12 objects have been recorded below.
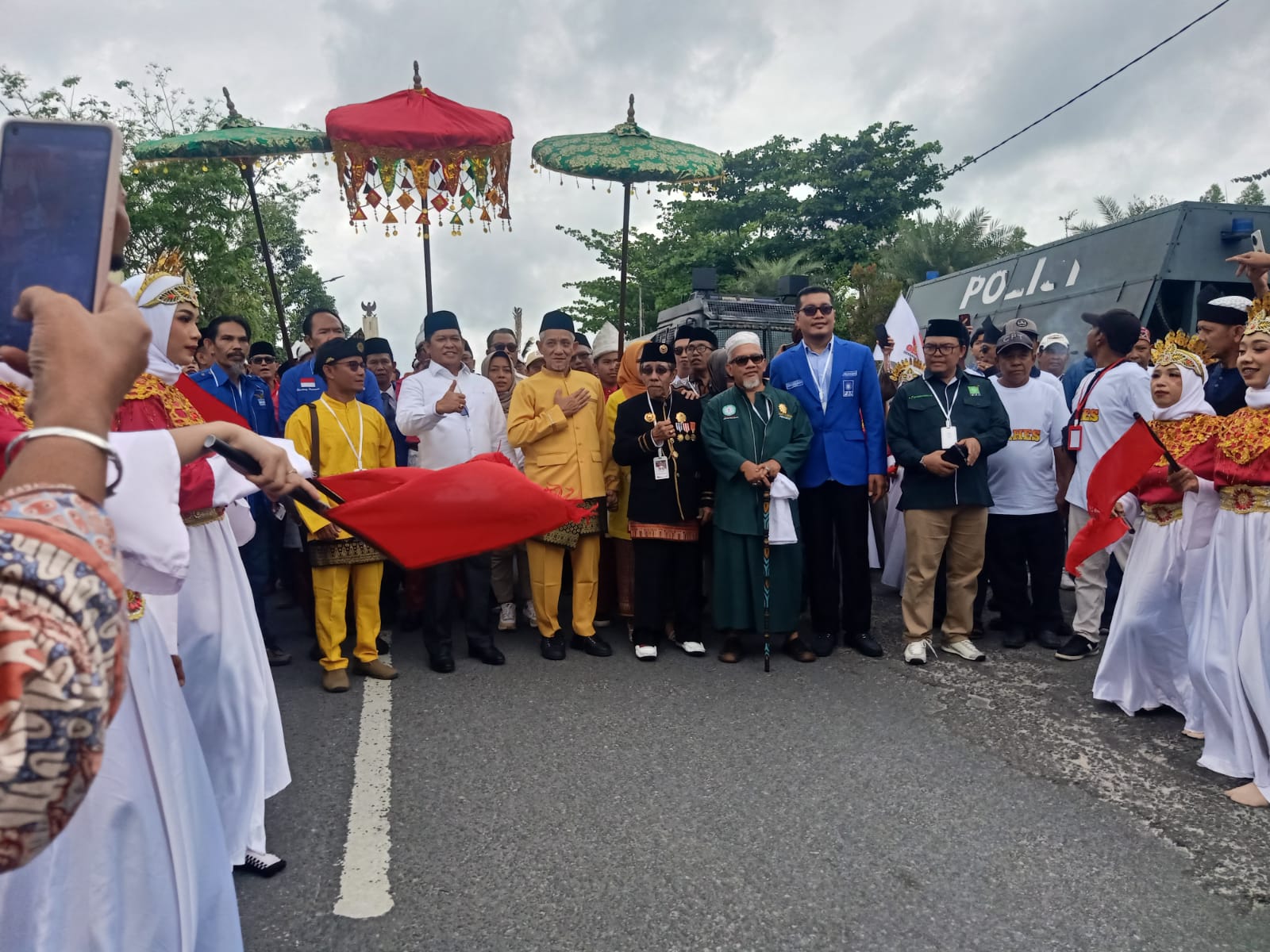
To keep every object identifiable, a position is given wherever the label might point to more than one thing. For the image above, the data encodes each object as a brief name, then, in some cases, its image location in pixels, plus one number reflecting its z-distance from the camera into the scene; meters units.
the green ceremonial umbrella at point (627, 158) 7.01
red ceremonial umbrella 6.41
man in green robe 5.66
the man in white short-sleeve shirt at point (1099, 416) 5.76
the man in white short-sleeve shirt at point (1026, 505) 6.12
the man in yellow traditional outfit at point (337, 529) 5.22
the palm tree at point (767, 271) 28.42
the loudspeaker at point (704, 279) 14.23
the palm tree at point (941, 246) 27.53
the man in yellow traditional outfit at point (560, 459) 5.93
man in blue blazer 5.90
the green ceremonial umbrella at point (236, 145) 6.94
